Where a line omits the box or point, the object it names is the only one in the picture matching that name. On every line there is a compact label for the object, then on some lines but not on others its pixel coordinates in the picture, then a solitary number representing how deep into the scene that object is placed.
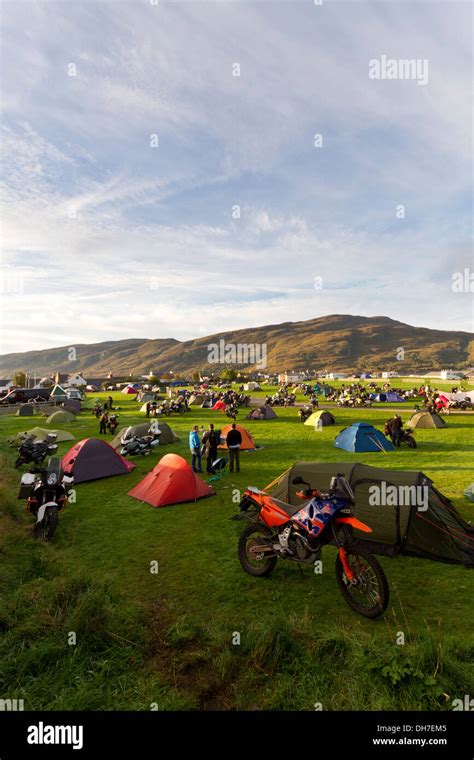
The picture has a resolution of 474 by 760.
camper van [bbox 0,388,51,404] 48.27
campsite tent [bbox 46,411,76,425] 30.56
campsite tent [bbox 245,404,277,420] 30.36
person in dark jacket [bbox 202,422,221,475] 13.78
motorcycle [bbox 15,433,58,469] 15.09
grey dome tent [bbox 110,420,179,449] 17.70
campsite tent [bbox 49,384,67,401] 51.88
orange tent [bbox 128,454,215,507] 10.02
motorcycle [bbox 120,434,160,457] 16.38
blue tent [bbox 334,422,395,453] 16.61
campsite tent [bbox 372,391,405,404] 44.00
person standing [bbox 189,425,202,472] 13.22
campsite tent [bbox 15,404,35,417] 37.44
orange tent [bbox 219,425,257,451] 17.91
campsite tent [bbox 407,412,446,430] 23.77
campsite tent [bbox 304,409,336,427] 25.30
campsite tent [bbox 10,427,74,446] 18.88
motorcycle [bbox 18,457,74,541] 8.02
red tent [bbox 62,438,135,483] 12.38
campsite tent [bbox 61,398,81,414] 37.14
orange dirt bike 5.05
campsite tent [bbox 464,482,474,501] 9.72
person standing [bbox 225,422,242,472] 13.22
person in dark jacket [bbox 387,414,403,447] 17.67
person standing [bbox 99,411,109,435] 23.47
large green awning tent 6.73
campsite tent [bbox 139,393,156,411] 45.87
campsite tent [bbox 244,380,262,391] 70.56
